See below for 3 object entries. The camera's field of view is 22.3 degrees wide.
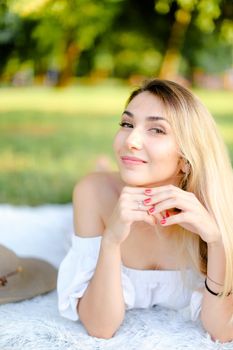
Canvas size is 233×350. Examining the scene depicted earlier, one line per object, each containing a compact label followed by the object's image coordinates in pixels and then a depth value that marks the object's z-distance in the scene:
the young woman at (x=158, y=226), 1.81
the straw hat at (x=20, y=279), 2.25
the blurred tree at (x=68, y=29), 6.92
